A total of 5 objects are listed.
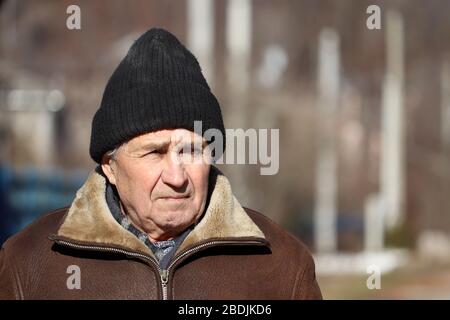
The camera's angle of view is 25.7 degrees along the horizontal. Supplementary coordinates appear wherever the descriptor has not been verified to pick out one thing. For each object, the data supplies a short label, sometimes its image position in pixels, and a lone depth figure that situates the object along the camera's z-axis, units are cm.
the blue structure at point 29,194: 1118
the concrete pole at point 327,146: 2119
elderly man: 284
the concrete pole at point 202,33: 1814
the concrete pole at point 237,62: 1972
